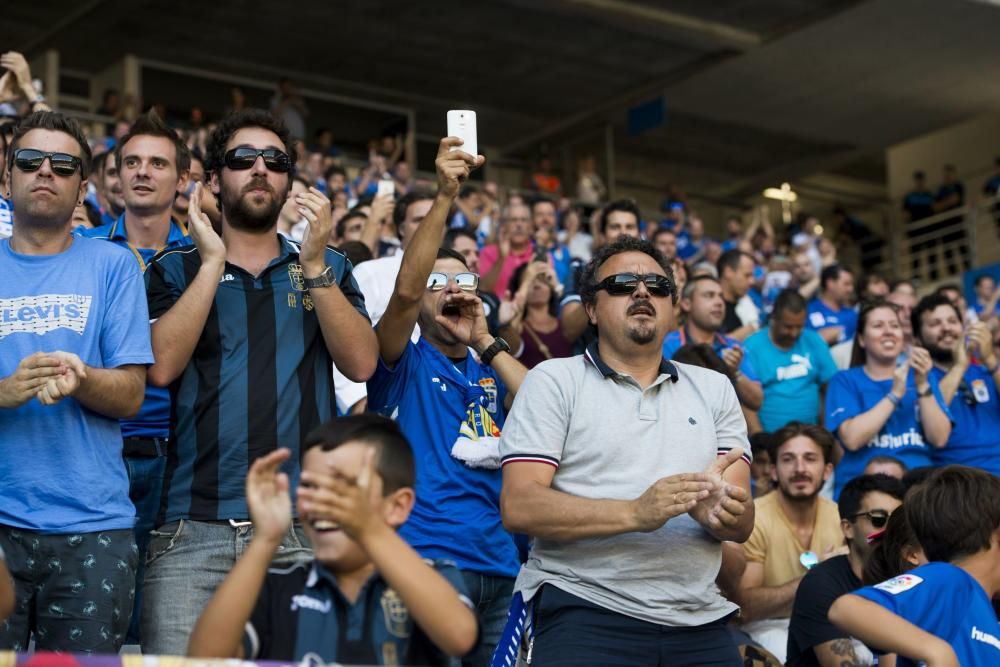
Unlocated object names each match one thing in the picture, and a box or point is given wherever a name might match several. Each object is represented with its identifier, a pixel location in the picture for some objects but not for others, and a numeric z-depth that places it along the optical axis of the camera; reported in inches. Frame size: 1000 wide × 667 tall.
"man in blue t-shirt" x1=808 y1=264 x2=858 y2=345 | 407.2
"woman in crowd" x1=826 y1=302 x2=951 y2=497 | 277.3
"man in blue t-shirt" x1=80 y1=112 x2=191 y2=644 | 166.4
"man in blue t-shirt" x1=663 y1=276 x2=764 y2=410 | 290.4
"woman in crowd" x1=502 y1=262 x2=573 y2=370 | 280.9
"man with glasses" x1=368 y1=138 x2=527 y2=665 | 164.4
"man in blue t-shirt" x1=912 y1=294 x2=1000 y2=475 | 290.7
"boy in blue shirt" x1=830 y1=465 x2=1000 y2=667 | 146.0
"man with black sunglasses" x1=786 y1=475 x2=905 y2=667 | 196.2
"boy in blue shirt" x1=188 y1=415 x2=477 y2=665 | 106.6
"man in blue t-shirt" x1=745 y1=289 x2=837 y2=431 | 321.4
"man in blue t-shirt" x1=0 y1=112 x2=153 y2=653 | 140.2
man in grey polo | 148.7
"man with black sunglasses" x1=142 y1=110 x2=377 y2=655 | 145.8
